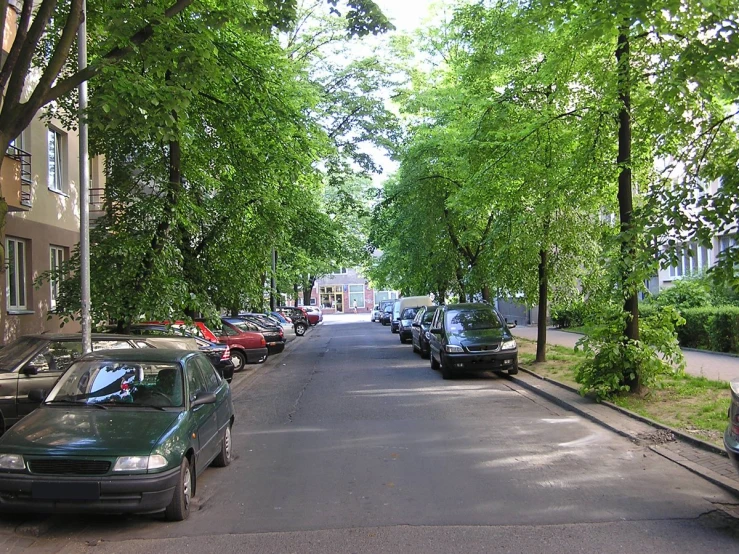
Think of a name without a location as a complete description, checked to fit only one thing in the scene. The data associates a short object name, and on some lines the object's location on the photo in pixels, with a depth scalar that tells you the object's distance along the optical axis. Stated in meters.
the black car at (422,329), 21.78
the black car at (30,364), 8.05
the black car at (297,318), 41.22
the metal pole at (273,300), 34.85
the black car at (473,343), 15.06
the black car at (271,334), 22.15
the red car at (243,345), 18.61
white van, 34.47
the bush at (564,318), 27.24
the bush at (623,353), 10.53
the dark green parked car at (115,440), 5.03
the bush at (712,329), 16.30
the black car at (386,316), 53.64
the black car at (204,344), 13.47
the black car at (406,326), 30.56
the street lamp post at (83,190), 9.99
